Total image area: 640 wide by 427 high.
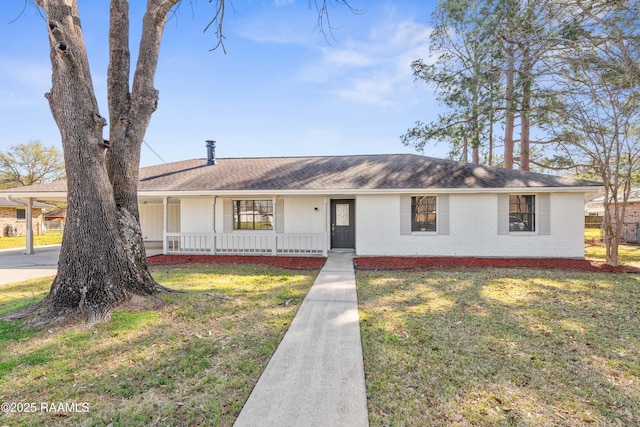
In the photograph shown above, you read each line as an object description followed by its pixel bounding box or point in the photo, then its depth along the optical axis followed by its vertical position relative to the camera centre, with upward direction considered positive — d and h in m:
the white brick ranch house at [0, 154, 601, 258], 10.29 +0.04
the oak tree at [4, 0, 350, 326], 4.32 +0.15
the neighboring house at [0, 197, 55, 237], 22.19 -0.32
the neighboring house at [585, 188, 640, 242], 16.95 -0.73
